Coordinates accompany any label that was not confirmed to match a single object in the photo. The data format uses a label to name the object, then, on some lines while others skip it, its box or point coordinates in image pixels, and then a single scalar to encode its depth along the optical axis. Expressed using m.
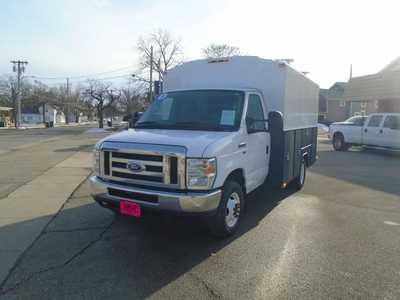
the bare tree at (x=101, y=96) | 47.00
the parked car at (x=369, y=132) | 16.14
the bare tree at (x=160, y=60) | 58.61
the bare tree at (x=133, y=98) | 59.34
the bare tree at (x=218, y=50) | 60.13
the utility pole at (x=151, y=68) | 48.62
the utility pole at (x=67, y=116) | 95.00
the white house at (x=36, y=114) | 91.50
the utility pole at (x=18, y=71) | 57.75
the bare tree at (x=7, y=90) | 82.45
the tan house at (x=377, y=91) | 25.55
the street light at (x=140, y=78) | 57.81
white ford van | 4.30
